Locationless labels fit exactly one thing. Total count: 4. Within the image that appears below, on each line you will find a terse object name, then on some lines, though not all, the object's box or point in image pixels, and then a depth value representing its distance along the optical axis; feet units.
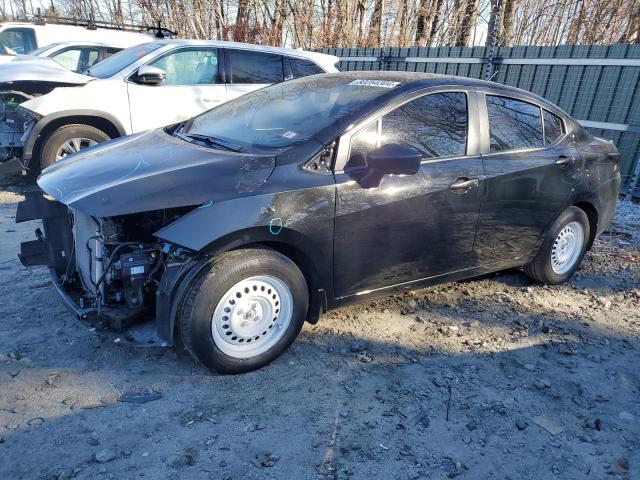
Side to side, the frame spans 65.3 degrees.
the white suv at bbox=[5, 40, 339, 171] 19.89
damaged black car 8.84
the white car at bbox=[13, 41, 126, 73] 27.89
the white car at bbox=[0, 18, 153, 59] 31.19
